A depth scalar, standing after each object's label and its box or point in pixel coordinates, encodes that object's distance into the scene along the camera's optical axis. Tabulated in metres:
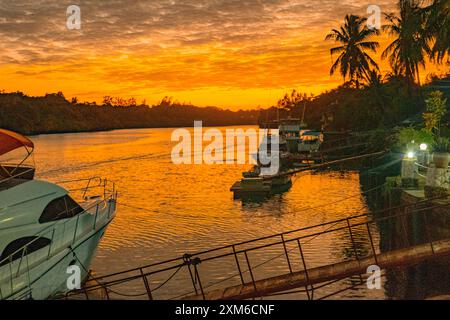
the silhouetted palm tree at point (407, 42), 54.78
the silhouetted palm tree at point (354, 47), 77.31
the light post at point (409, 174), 28.61
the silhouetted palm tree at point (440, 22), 34.03
